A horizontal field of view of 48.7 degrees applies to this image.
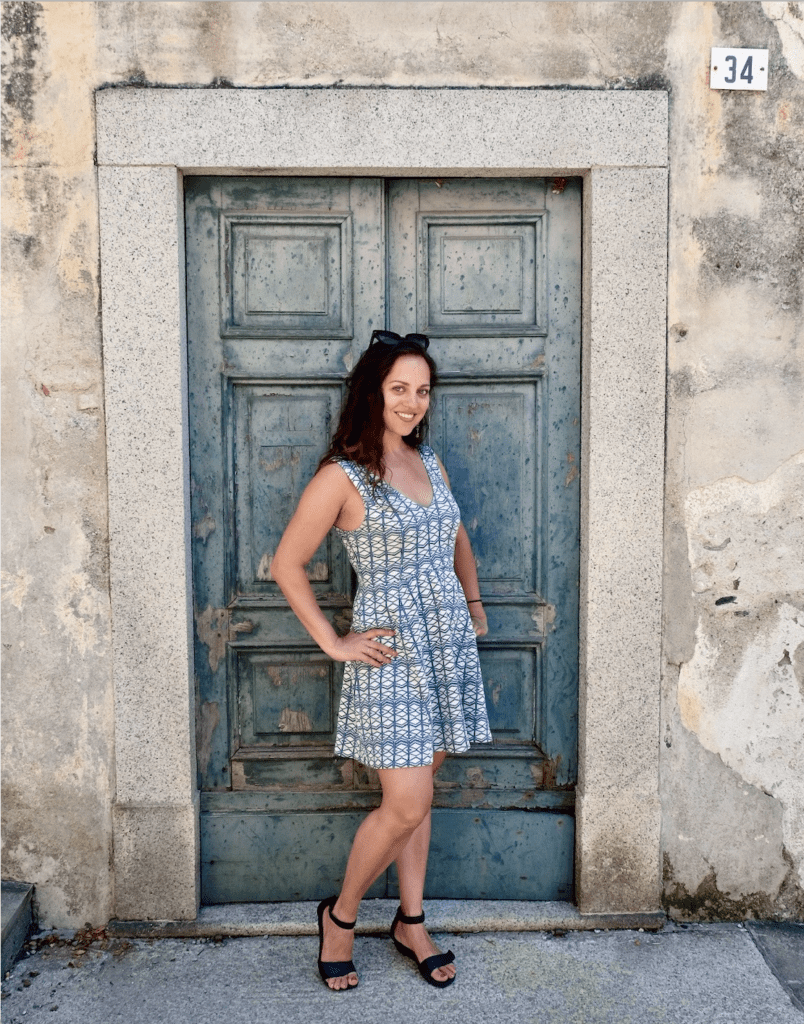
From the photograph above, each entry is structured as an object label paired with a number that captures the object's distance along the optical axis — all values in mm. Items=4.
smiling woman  2678
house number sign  2949
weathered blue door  3139
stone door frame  2945
